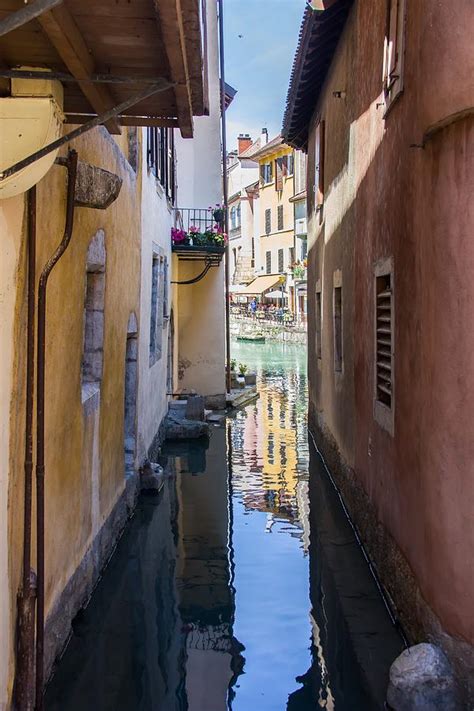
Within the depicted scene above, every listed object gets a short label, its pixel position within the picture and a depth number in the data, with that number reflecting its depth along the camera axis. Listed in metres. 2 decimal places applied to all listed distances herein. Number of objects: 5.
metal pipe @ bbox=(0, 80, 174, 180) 4.18
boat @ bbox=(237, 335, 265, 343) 45.34
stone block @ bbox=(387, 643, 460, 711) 4.79
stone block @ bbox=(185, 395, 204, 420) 16.75
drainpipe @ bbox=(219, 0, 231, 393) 20.03
